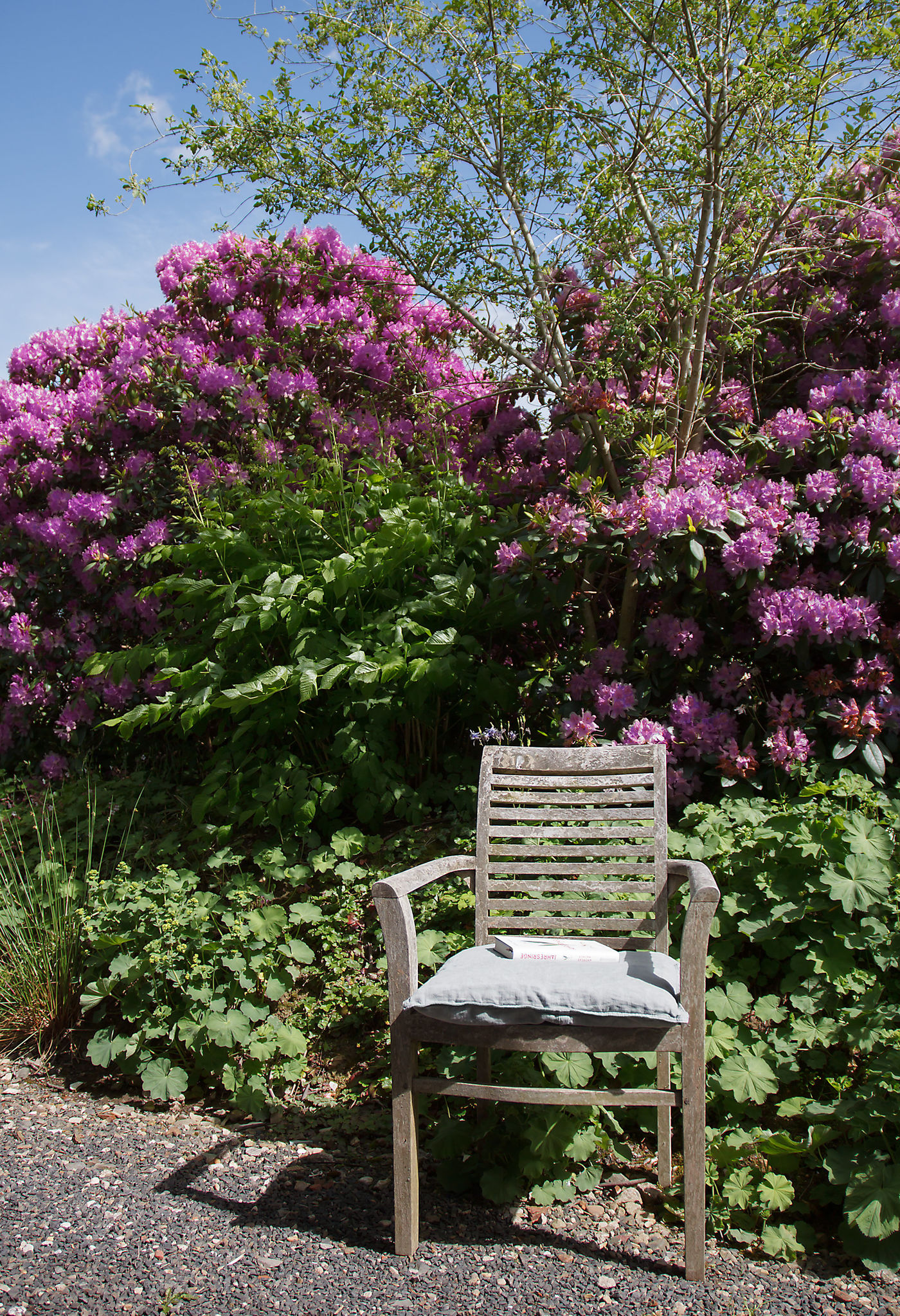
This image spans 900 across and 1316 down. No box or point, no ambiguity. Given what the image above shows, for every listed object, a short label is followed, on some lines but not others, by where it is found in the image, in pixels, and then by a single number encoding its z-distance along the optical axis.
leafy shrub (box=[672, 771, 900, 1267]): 2.16
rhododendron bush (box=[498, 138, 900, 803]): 3.46
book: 2.23
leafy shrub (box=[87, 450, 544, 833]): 3.77
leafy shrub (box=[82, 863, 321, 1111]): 2.70
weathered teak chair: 1.99
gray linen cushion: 1.94
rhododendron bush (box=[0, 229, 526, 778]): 5.39
